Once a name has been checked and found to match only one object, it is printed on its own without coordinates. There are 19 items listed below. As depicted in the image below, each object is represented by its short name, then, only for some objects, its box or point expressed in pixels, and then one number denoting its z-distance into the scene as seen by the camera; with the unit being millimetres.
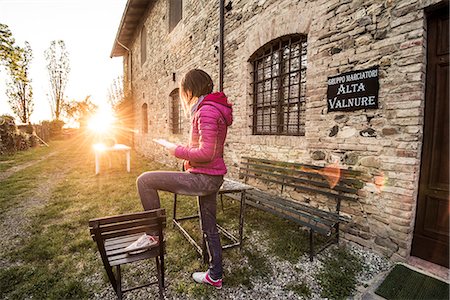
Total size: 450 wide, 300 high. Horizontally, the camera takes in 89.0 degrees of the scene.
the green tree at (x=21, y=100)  23047
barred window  3852
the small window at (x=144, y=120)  12188
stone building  2492
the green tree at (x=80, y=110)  32000
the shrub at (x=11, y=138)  10555
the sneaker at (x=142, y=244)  1812
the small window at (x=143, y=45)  11502
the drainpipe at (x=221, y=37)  5285
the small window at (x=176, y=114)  8164
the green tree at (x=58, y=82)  31000
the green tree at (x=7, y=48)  7966
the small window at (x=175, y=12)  7715
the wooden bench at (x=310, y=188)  2891
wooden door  2467
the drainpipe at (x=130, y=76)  14278
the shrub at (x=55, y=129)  24688
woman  1808
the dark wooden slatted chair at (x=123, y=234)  1578
